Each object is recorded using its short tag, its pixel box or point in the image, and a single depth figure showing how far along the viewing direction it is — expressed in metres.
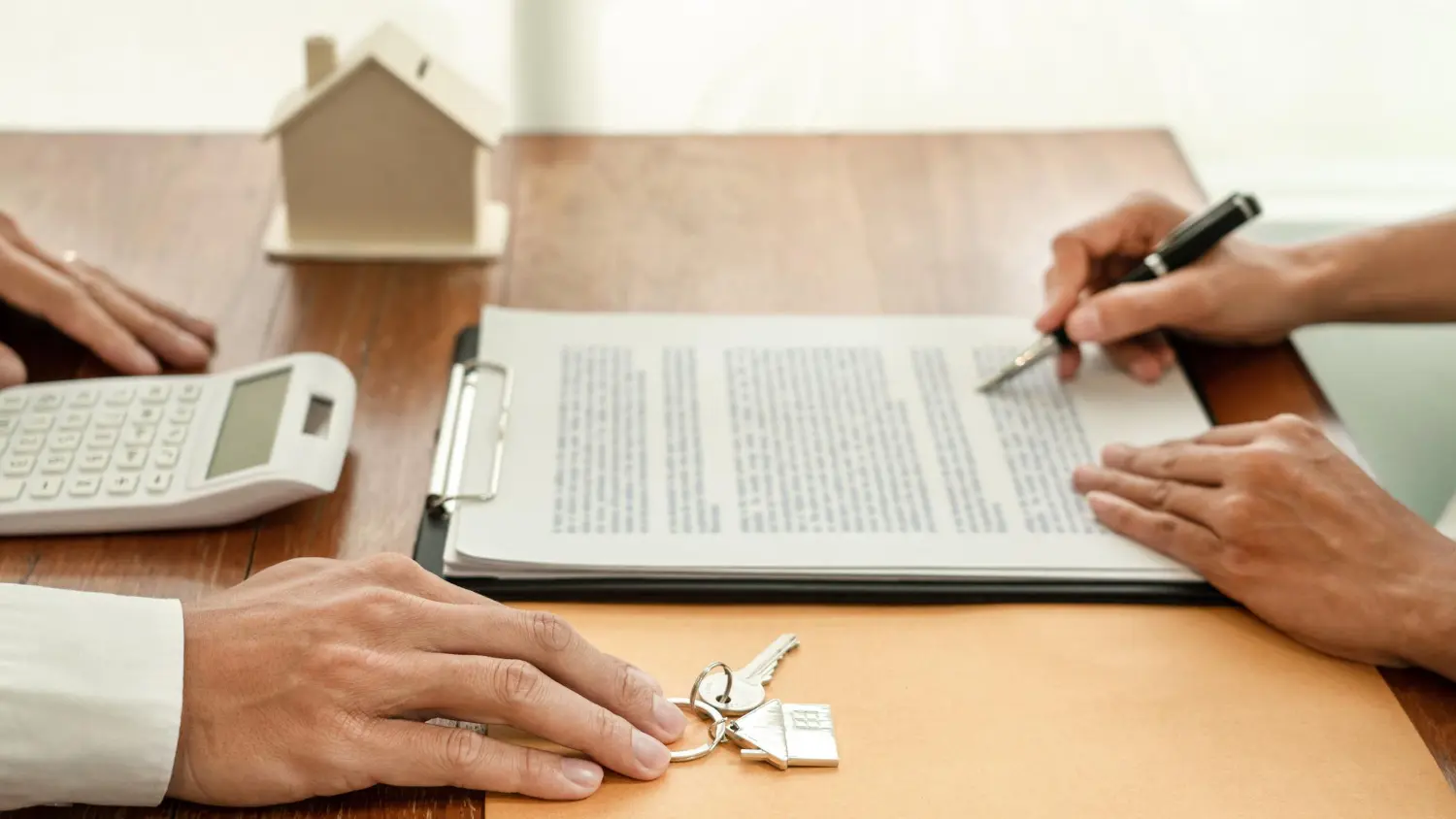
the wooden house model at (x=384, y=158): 0.97
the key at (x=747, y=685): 0.68
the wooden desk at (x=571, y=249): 0.85
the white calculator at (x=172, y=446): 0.75
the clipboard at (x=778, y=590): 0.75
